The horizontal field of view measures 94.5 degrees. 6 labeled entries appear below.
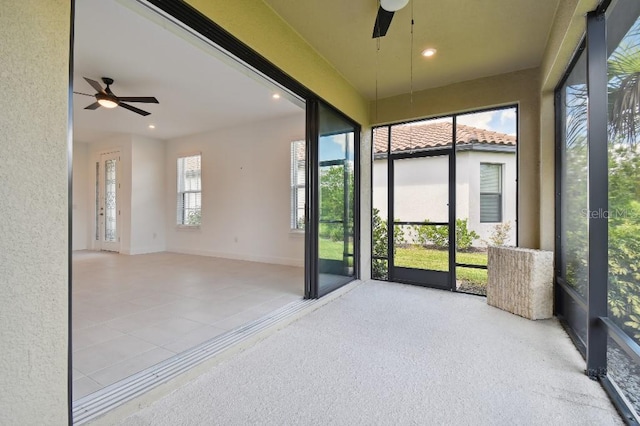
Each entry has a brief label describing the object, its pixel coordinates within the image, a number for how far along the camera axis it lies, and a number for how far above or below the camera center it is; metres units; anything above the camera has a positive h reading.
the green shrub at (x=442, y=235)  4.17 -0.31
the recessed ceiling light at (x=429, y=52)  3.29 +1.82
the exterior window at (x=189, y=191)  7.28 +0.55
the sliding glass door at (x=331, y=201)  3.61 +0.17
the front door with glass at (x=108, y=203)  7.46 +0.26
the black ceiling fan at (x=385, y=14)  2.33 +1.68
